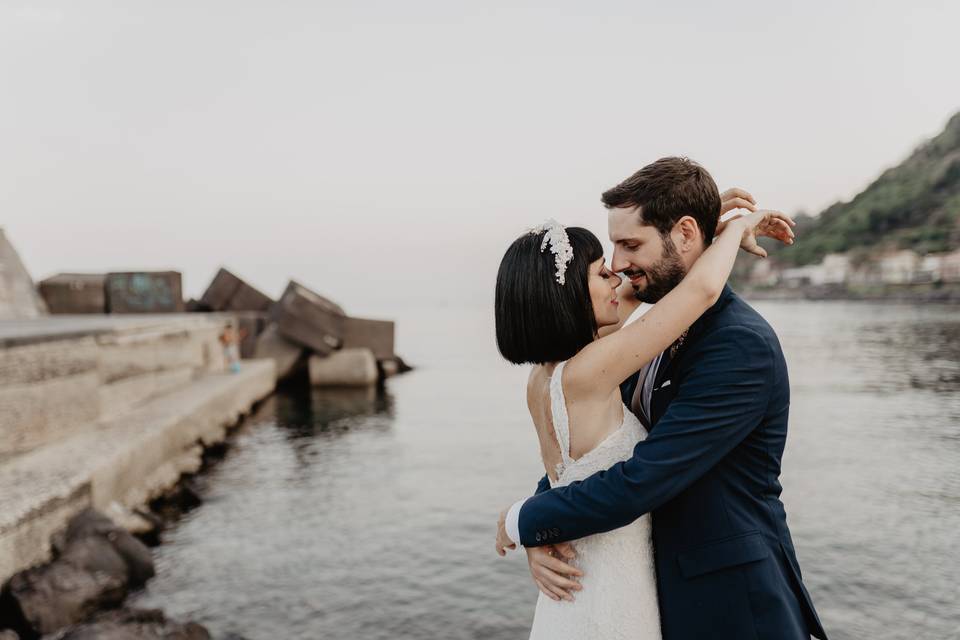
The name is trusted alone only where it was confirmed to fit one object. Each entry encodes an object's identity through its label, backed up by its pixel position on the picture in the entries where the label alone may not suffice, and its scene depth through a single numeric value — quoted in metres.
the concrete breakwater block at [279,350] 21.08
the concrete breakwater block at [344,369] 20.95
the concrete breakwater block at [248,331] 20.98
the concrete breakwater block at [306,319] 20.67
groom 1.92
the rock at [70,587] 5.35
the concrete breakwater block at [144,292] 18.98
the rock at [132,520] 7.48
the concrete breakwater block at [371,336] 22.31
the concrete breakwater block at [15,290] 15.84
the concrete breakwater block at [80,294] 18.67
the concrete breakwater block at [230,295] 23.30
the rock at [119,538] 6.36
